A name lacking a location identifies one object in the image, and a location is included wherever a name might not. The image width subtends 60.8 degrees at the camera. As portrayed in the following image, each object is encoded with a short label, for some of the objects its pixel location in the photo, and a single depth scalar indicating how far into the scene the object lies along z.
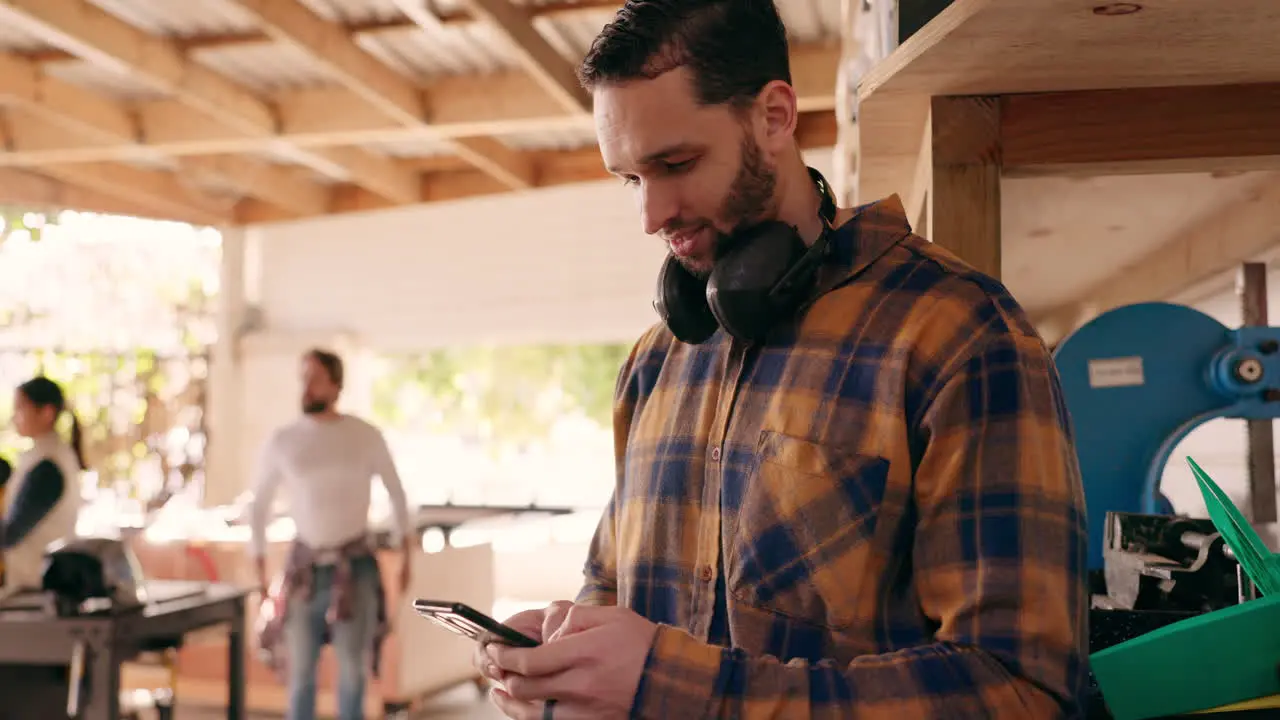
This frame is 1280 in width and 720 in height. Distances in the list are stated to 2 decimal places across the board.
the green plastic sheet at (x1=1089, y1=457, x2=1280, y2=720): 0.85
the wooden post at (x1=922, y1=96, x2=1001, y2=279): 1.19
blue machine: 1.34
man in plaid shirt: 0.83
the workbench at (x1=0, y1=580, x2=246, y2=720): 3.97
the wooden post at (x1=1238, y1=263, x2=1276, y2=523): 1.60
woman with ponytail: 4.41
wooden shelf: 0.92
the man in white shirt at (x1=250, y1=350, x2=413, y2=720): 4.82
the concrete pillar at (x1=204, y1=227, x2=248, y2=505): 9.30
